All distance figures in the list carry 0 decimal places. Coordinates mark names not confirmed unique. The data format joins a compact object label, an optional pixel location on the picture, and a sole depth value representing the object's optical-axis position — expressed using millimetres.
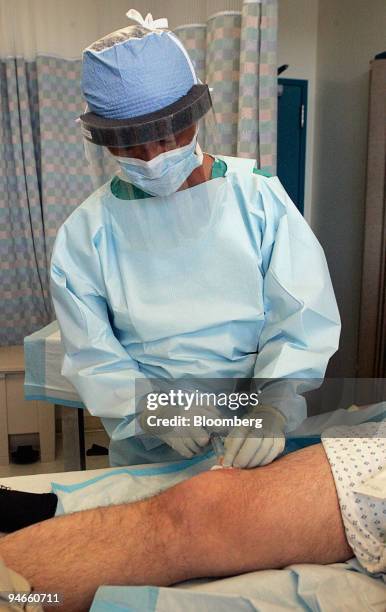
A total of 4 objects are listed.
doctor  1070
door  2678
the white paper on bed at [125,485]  1071
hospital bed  780
